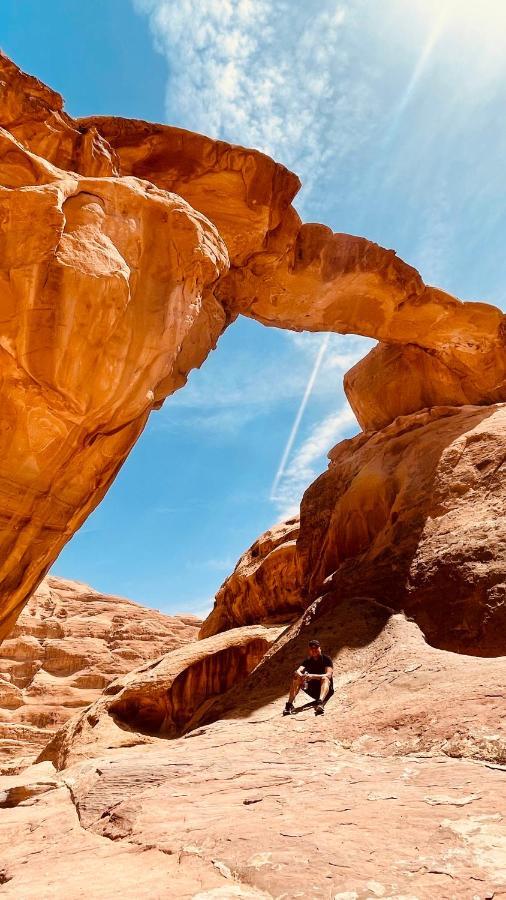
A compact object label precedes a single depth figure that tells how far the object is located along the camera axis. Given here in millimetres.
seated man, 7461
